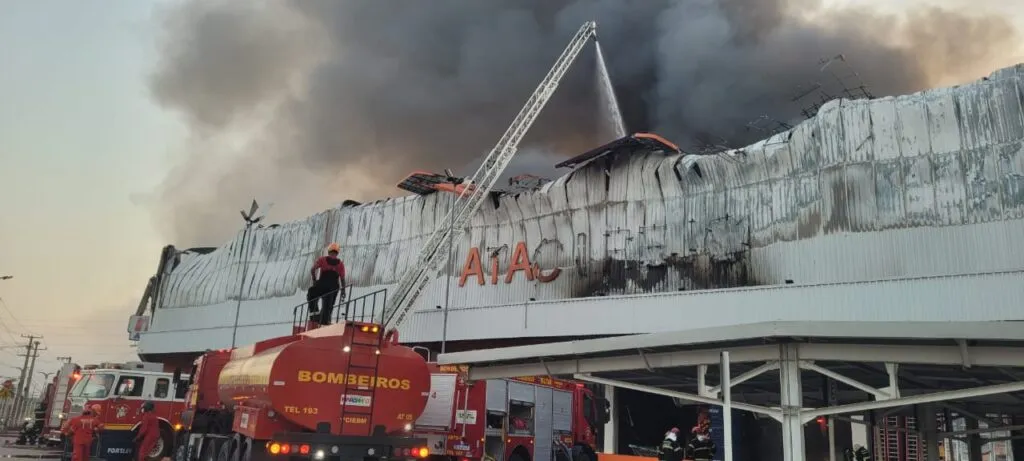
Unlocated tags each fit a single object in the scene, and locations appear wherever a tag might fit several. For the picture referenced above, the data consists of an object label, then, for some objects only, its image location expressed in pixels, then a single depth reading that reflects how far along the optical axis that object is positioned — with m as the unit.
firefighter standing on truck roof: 14.12
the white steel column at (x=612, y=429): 30.19
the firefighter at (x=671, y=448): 11.47
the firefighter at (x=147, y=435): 17.14
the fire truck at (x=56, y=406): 24.97
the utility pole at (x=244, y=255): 39.42
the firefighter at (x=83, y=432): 15.73
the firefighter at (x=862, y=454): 14.37
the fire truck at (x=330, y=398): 10.70
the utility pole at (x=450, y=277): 33.34
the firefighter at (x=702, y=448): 11.12
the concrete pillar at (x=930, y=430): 13.52
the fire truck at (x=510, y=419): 13.57
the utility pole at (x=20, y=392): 62.18
